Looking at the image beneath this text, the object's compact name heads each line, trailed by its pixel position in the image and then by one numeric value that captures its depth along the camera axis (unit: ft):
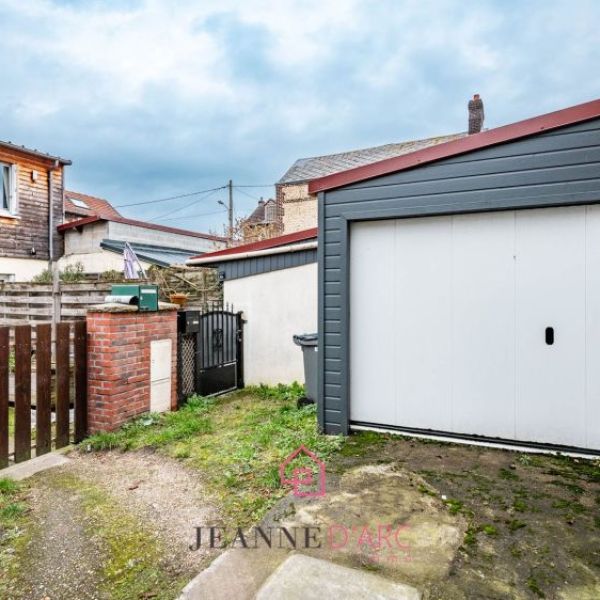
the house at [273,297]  21.48
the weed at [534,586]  6.00
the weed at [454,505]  8.44
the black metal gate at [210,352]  18.56
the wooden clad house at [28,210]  38.42
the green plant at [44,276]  37.32
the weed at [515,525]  7.75
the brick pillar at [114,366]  14.14
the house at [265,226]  59.06
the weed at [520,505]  8.52
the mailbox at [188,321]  18.20
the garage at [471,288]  11.18
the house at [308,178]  64.59
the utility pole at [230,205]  72.74
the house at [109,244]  39.06
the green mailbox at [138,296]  15.30
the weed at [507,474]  10.08
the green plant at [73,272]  33.94
